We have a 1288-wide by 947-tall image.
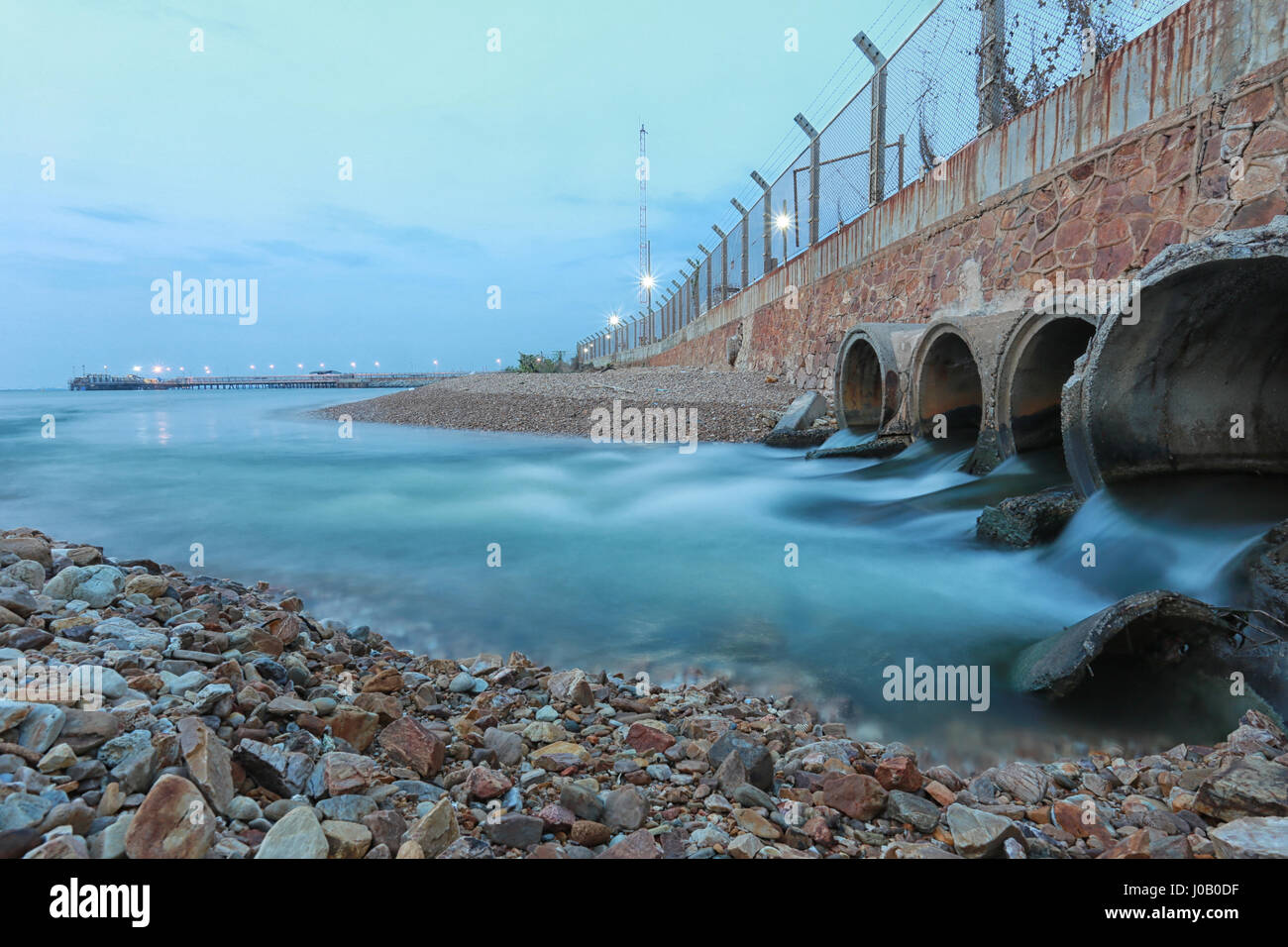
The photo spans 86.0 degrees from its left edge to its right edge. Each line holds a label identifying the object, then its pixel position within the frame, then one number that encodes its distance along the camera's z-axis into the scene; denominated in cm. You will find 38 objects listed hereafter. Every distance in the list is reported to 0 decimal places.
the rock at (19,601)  248
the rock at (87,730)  159
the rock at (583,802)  164
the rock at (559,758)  191
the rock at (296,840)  141
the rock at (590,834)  158
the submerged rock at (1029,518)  420
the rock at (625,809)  163
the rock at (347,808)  156
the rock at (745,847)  152
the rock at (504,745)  195
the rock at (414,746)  185
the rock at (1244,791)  163
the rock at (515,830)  156
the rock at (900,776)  184
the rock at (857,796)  172
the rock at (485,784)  172
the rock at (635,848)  153
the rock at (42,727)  156
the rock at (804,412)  1002
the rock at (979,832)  156
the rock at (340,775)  165
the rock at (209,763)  152
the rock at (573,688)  242
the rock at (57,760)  150
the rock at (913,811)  169
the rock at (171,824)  136
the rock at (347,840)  144
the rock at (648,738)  206
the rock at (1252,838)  143
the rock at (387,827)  150
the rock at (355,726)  196
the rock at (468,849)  148
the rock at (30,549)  338
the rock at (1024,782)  185
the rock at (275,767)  164
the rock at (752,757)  184
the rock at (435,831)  148
